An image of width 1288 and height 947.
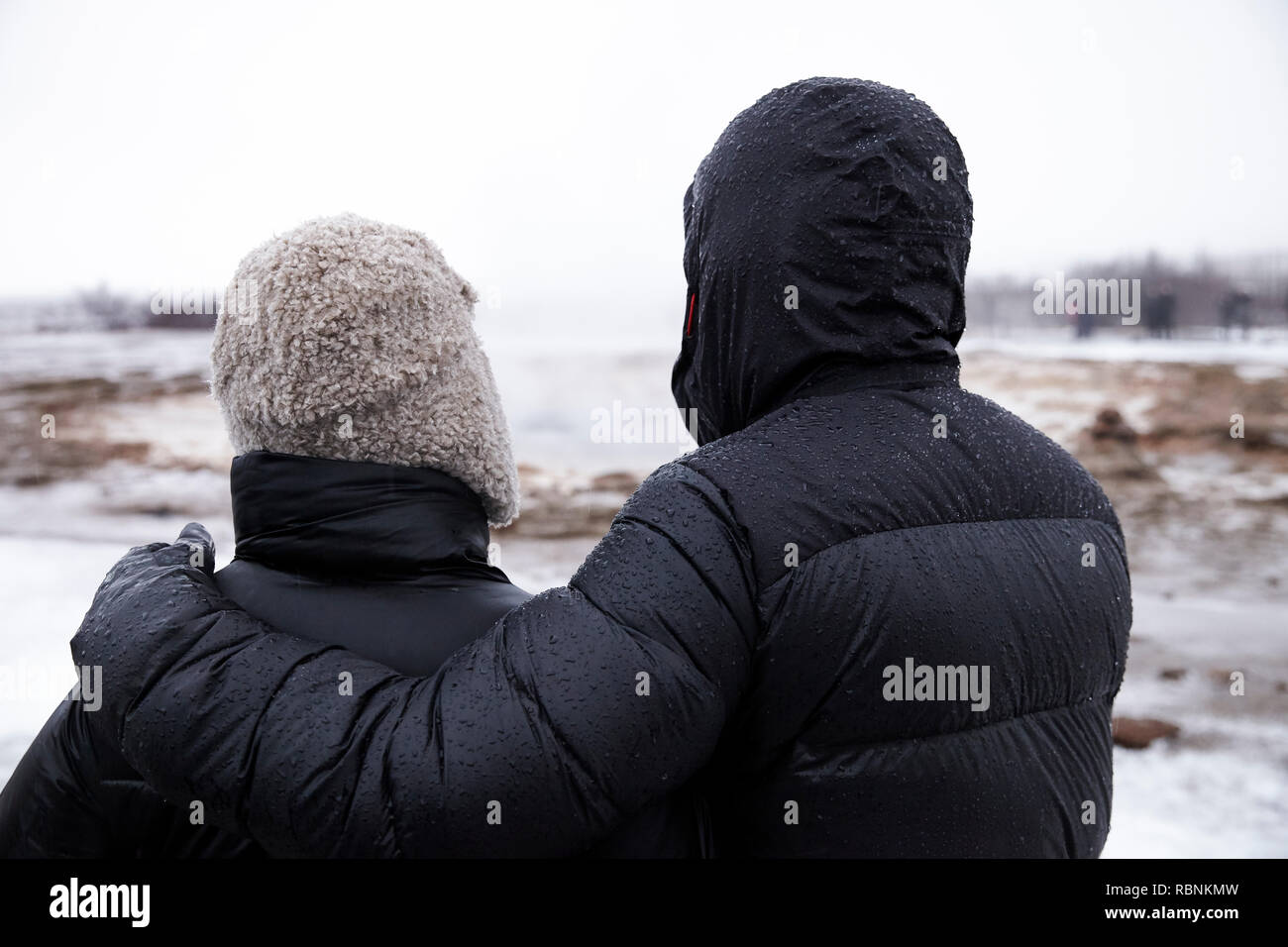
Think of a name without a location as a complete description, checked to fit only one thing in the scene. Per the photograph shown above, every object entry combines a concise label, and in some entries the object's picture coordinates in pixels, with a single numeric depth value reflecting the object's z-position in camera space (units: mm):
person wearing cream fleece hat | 971
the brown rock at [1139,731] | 3526
